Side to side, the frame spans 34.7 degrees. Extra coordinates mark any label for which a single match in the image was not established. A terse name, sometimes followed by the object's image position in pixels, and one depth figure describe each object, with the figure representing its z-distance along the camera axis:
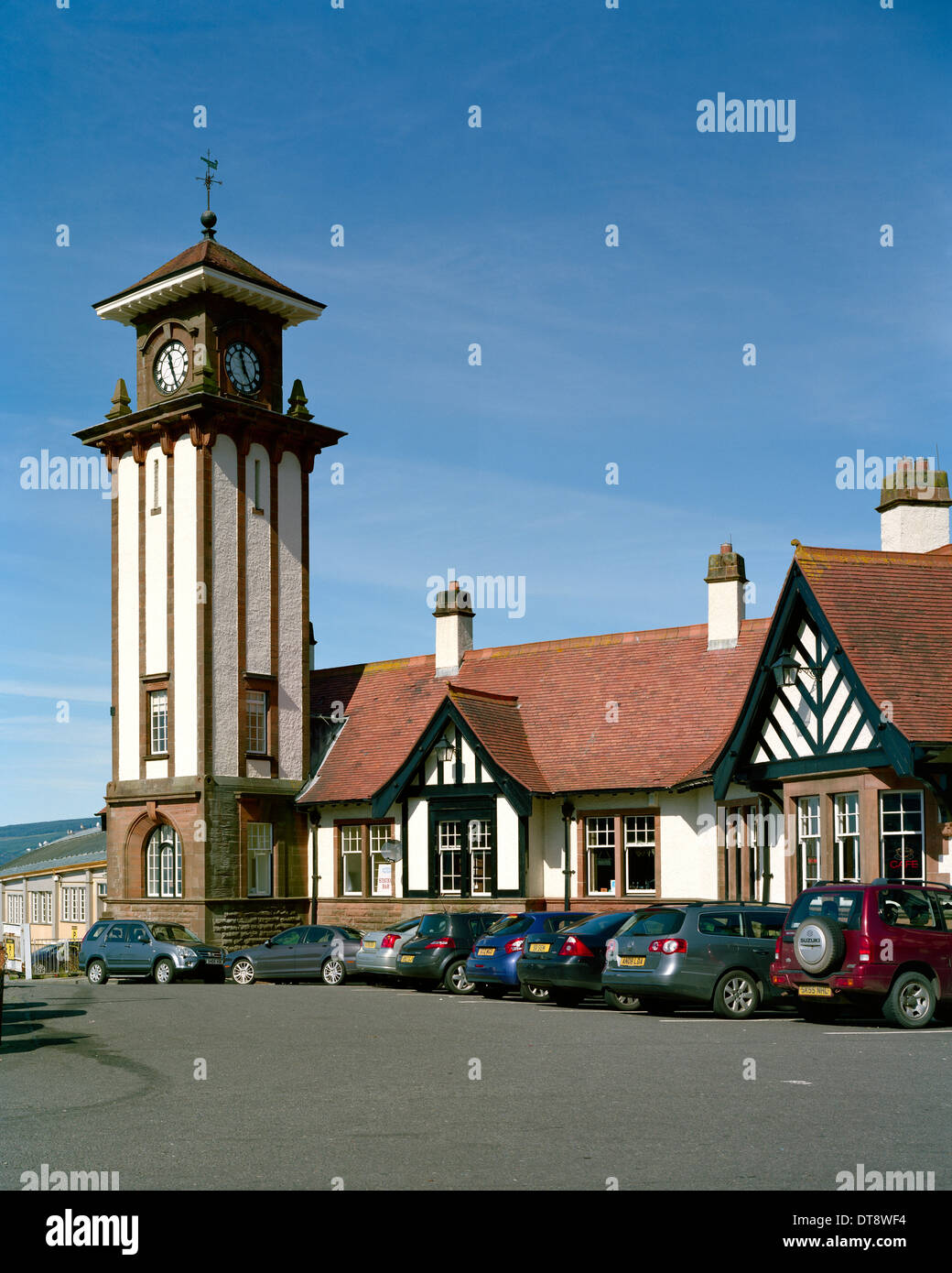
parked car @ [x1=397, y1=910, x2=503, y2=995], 27.70
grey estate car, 19.88
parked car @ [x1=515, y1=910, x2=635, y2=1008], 22.94
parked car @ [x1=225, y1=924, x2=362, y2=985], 31.83
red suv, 17.83
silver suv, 33.41
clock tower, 40.84
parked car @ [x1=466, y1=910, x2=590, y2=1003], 25.22
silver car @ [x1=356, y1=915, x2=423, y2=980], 29.08
